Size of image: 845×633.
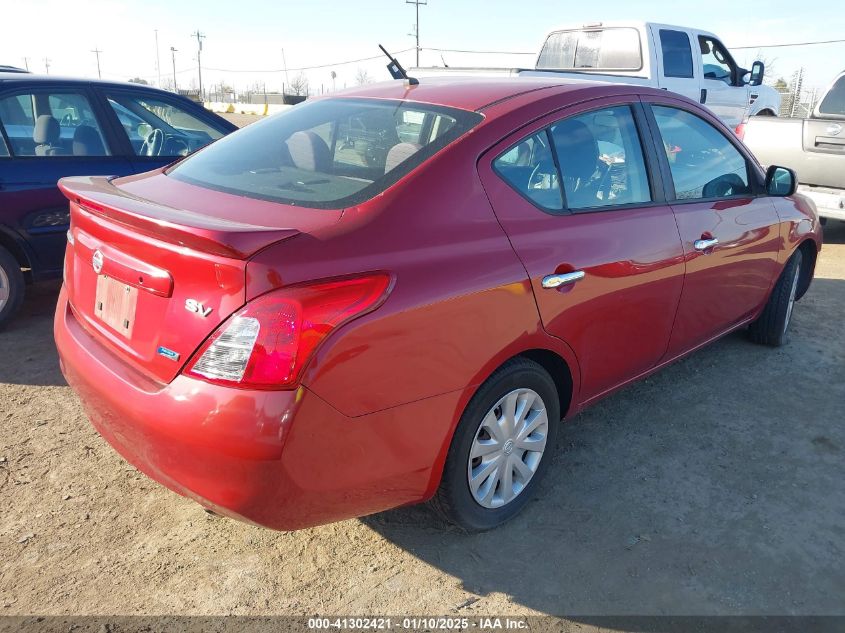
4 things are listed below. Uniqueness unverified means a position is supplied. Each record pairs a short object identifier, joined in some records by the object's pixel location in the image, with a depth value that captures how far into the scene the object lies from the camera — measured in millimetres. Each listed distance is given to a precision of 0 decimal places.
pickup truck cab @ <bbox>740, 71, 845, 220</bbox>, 7305
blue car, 4457
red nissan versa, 1923
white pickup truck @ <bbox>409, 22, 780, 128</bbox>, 9180
